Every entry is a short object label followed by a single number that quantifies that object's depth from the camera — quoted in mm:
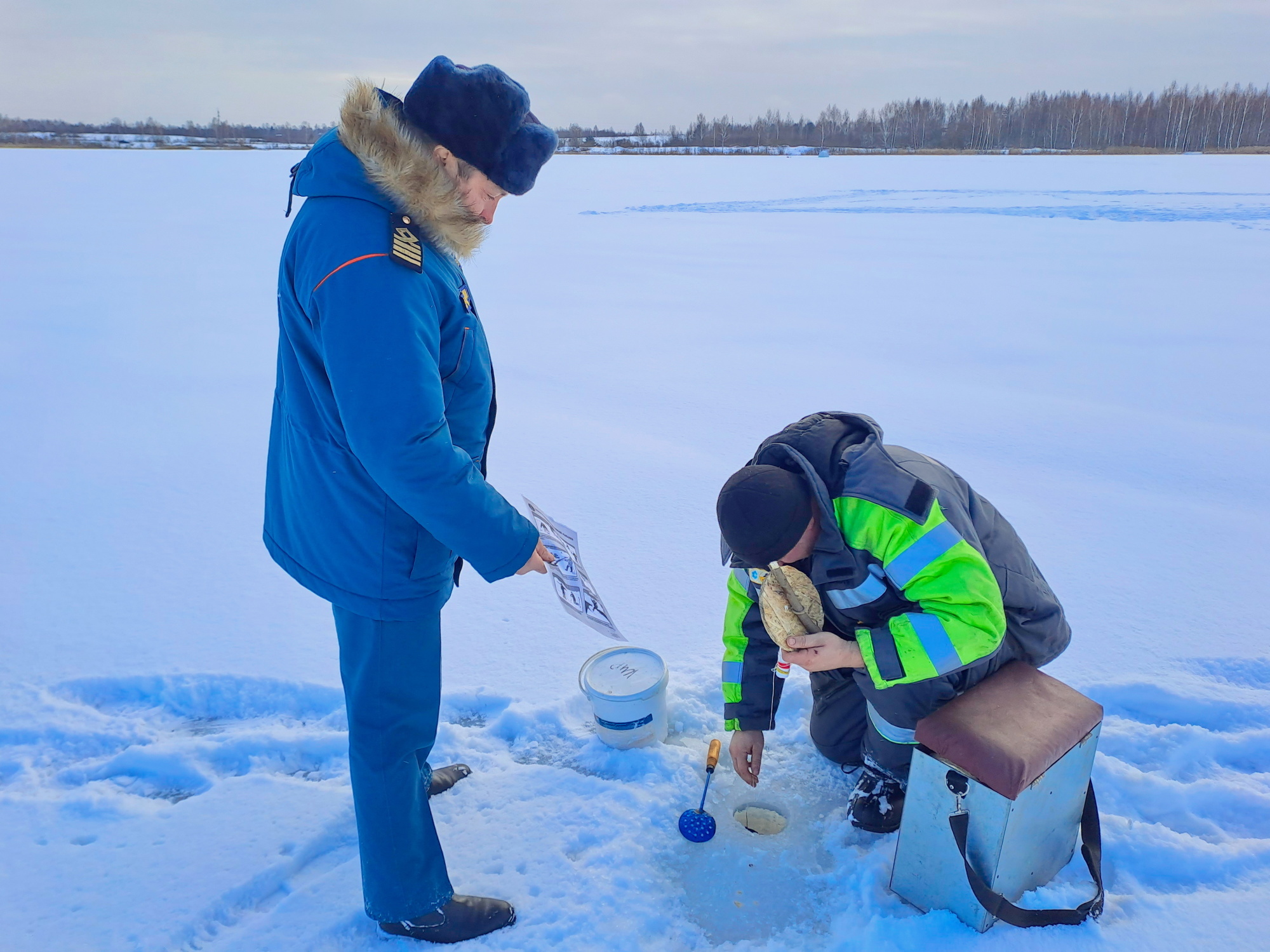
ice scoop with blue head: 1891
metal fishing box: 1479
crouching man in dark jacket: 1519
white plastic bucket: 2096
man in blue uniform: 1242
